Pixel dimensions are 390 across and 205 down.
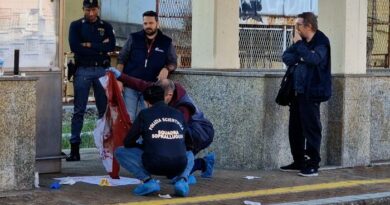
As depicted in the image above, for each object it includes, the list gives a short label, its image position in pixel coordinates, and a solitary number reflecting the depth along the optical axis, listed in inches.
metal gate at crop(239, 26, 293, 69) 800.9
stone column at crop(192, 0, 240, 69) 462.6
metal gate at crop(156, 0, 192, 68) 767.3
